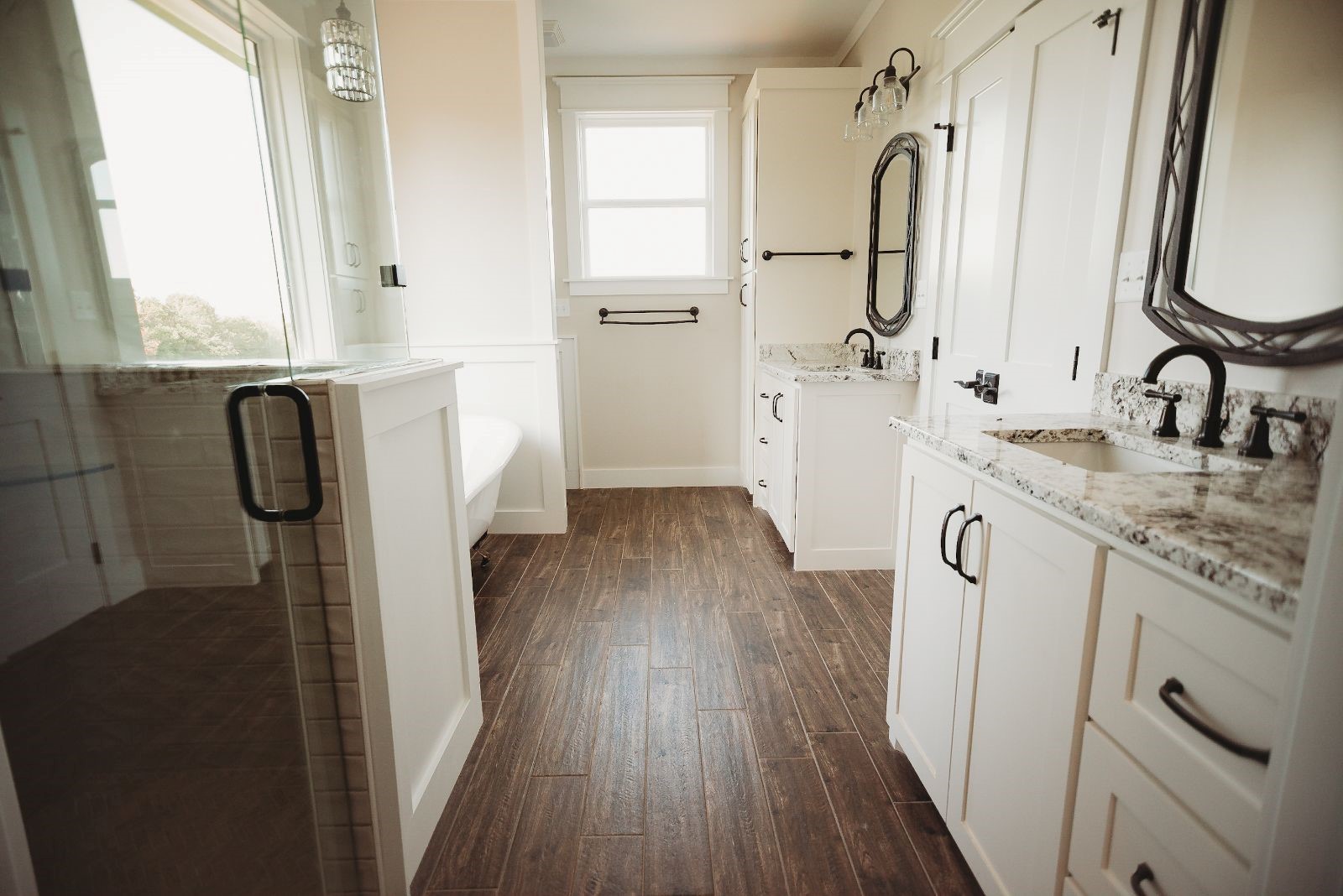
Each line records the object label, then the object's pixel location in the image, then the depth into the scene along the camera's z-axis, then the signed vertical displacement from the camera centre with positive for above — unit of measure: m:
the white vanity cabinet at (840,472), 2.48 -0.65
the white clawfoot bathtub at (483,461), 2.31 -0.58
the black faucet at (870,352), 2.96 -0.17
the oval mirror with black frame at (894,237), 2.56 +0.37
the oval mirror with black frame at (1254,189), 0.95 +0.22
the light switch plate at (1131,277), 1.35 +0.08
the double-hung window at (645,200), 3.70 +0.76
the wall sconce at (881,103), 2.43 +0.87
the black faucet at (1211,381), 1.04 -0.12
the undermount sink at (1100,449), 1.16 -0.28
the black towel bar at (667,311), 3.83 +0.05
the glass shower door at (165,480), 0.67 -0.20
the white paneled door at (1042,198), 1.44 +0.33
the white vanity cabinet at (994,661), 0.84 -0.59
